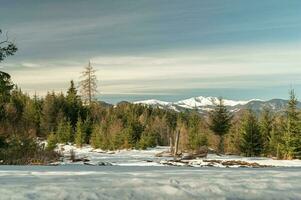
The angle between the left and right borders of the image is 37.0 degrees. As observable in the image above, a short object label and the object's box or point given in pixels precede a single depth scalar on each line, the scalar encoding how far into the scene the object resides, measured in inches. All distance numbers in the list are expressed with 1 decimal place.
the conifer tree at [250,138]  1485.0
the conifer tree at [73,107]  2330.7
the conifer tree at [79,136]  1781.5
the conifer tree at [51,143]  871.7
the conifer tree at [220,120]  1831.9
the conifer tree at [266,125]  1618.0
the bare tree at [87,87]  3233.3
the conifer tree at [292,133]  1300.4
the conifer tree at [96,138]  1711.4
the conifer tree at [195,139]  1565.0
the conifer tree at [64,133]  1936.5
